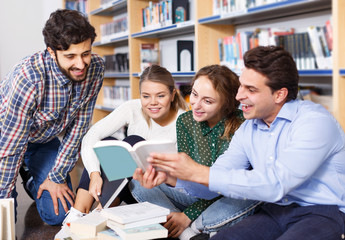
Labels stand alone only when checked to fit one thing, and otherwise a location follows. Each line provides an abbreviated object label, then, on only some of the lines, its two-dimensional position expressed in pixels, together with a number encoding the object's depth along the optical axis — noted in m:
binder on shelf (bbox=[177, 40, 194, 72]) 3.42
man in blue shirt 1.24
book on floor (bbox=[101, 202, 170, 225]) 1.41
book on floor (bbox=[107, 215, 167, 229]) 1.40
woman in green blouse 1.67
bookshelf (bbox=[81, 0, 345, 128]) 2.07
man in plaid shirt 1.92
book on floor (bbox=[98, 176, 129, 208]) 1.86
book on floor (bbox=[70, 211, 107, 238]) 1.43
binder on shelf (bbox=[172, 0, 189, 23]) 3.38
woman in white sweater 2.03
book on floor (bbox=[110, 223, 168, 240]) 1.37
